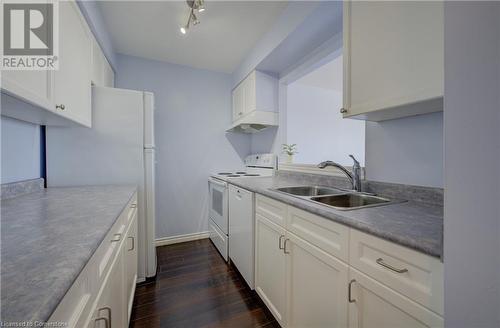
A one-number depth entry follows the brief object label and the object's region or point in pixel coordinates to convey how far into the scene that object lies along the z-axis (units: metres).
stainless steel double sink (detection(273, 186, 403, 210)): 1.24
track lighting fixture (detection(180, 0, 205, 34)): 1.58
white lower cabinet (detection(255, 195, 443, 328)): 0.62
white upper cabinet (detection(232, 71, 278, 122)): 2.40
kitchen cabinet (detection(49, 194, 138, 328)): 0.48
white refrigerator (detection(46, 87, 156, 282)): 1.63
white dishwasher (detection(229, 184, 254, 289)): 1.66
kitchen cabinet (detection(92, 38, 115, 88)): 1.71
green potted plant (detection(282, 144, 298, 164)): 2.33
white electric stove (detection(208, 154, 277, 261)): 2.21
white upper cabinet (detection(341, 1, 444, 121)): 0.81
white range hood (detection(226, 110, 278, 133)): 2.39
